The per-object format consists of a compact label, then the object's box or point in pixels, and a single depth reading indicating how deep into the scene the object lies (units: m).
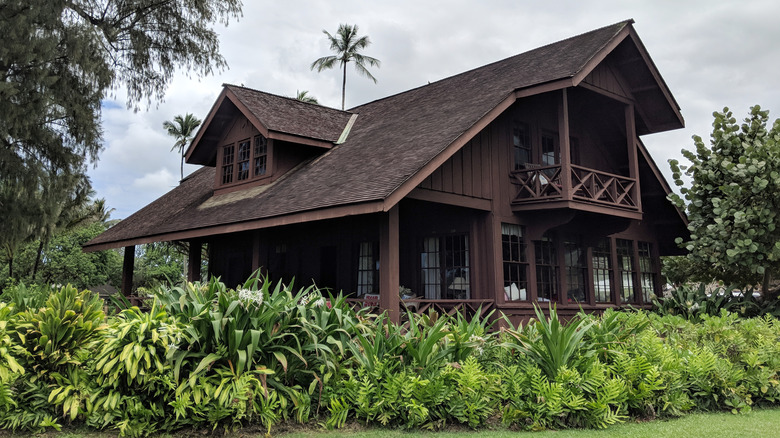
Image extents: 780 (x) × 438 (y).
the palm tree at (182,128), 57.81
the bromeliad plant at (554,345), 6.85
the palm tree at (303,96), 54.41
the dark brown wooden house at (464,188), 12.62
